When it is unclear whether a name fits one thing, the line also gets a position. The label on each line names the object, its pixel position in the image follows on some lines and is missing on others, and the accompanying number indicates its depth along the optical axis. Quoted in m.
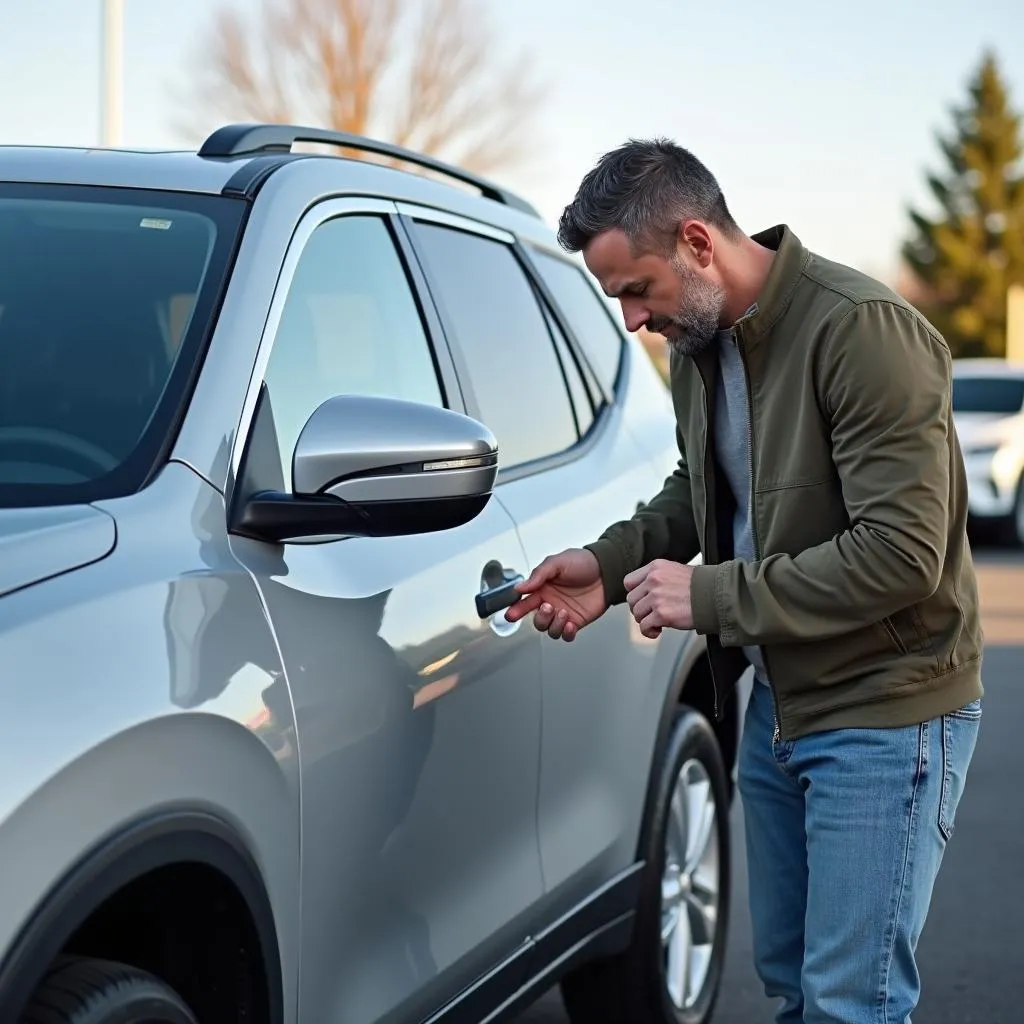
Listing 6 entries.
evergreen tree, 60.50
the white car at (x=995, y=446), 15.55
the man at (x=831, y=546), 2.50
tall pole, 14.70
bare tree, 26.05
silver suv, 1.88
